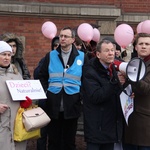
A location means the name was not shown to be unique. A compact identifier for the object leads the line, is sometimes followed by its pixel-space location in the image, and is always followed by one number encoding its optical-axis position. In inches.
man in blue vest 189.8
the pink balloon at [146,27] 261.2
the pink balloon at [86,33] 253.9
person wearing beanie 158.7
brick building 326.0
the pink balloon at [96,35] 274.5
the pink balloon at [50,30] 259.8
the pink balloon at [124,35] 245.4
